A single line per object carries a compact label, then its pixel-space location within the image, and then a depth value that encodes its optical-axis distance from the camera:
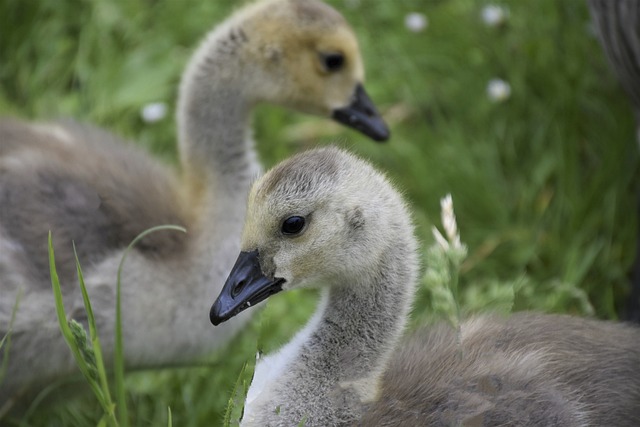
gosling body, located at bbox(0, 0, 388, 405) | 6.29
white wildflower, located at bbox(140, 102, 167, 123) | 9.22
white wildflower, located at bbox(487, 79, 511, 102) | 8.96
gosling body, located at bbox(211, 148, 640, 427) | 5.15
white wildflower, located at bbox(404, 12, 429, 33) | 9.58
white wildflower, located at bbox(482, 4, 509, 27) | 9.07
